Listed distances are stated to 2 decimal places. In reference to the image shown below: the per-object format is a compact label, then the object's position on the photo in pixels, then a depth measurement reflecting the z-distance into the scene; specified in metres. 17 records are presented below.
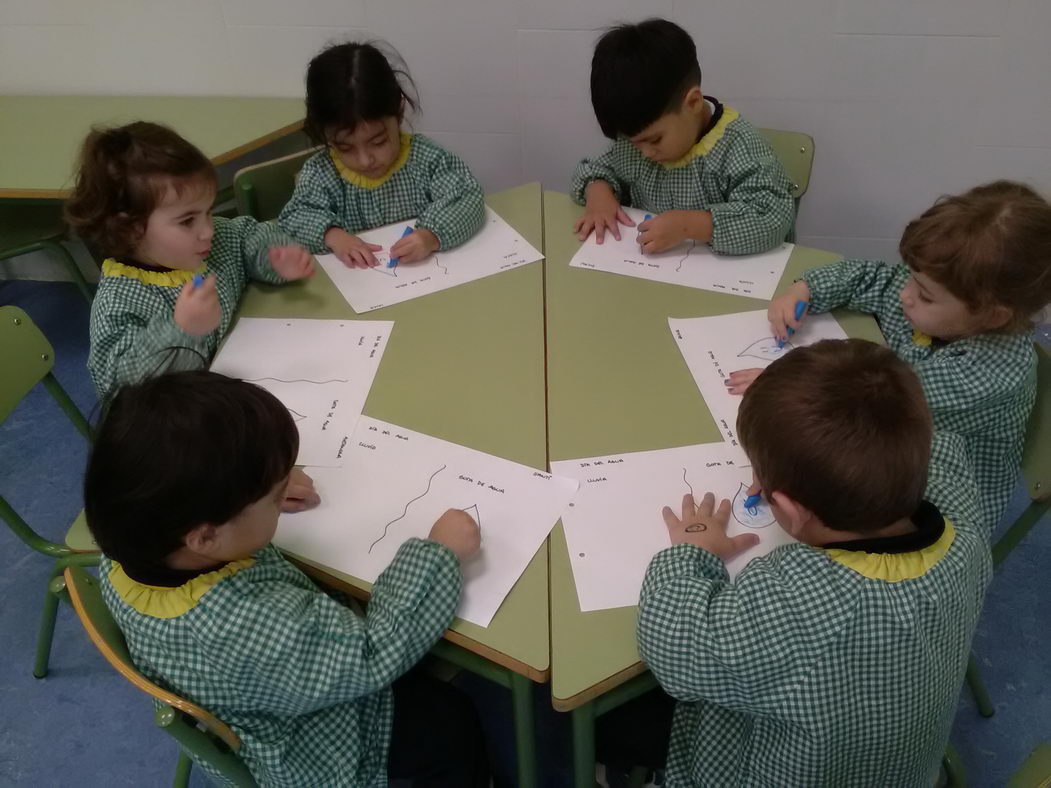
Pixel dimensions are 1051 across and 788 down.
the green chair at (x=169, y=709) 0.85
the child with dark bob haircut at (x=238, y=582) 0.84
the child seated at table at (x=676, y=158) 1.58
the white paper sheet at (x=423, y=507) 1.01
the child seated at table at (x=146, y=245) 1.33
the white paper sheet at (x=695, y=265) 1.55
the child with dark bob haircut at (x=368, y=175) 1.64
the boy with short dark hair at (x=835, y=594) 0.86
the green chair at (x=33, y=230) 2.32
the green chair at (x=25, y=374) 1.41
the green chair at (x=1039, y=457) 1.25
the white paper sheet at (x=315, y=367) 1.21
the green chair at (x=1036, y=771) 0.67
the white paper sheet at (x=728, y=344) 1.28
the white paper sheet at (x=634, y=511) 0.98
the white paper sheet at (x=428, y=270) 1.55
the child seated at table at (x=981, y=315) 1.15
